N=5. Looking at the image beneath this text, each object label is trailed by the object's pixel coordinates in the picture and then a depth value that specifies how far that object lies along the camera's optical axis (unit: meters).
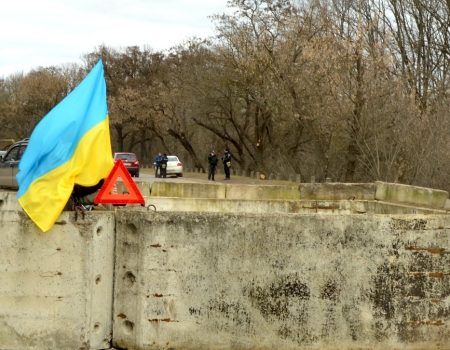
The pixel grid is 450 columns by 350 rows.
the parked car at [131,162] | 39.21
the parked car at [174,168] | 45.06
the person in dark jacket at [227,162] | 38.03
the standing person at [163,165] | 39.53
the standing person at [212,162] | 38.28
